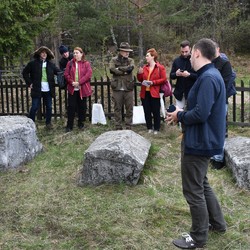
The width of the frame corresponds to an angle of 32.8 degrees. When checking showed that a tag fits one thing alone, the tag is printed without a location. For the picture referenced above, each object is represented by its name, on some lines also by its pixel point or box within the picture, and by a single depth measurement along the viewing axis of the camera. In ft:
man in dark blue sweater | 11.68
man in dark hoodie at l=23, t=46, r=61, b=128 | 26.89
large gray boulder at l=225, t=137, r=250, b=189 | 17.28
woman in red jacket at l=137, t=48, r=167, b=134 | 25.18
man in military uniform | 26.07
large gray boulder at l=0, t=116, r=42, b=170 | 20.31
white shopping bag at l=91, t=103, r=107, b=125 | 28.58
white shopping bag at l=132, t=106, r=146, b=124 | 28.32
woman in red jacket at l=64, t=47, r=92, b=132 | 26.43
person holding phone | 23.22
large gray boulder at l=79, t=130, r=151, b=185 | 17.65
